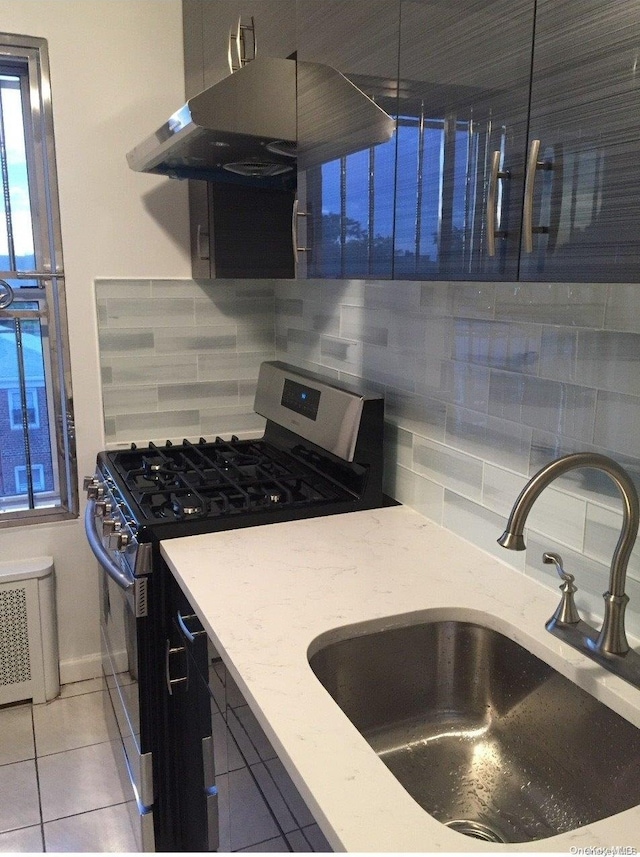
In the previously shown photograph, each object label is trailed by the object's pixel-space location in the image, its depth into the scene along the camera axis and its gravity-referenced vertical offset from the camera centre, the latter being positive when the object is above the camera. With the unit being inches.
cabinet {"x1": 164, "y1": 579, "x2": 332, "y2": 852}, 39.9 -33.1
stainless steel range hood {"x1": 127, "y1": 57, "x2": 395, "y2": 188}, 54.7 +14.0
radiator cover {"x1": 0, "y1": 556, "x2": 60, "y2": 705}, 94.8 -46.3
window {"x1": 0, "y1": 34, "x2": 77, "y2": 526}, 90.1 -3.0
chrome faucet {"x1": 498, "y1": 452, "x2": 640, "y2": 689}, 41.1 -18.0
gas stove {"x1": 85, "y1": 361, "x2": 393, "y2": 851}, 65.8 -21.9
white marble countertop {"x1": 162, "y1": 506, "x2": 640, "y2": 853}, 32.3 -23.1
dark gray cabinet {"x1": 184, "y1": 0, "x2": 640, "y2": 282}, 31.6 +8.2
